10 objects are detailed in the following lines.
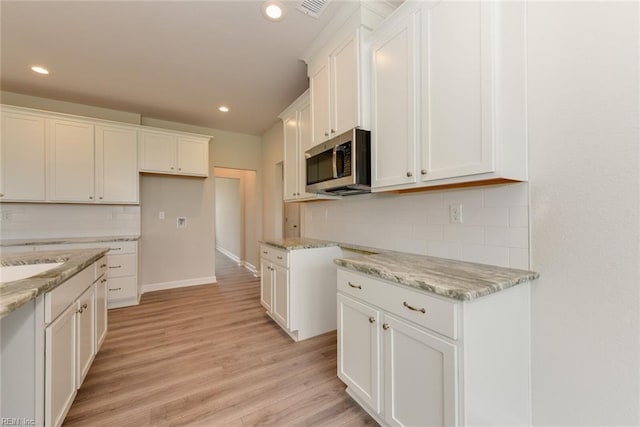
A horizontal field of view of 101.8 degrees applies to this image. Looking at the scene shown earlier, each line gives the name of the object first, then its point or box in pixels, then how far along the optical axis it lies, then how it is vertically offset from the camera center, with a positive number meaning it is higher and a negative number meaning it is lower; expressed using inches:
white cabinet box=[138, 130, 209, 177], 144.9 +35.8
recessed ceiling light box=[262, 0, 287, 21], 73.8 +59.8
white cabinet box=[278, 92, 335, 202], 109.3 +30.3
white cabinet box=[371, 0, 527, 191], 49.4 +25.6
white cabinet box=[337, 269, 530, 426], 41.0 -26.0
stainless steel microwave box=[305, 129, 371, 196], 74.2 +15.6
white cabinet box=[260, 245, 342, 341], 94.6 -28.9
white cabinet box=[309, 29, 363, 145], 76.7 +40.4
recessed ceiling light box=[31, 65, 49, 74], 104.4 +59.5
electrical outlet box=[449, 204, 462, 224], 65.6 -0.2
